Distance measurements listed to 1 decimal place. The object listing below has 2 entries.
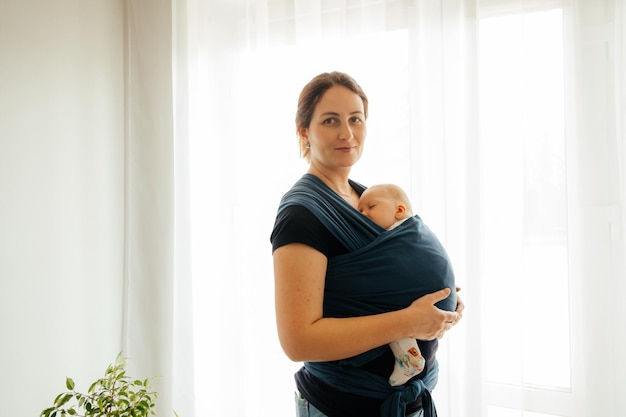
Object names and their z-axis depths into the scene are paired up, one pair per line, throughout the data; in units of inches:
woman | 42.1
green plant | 59.3
